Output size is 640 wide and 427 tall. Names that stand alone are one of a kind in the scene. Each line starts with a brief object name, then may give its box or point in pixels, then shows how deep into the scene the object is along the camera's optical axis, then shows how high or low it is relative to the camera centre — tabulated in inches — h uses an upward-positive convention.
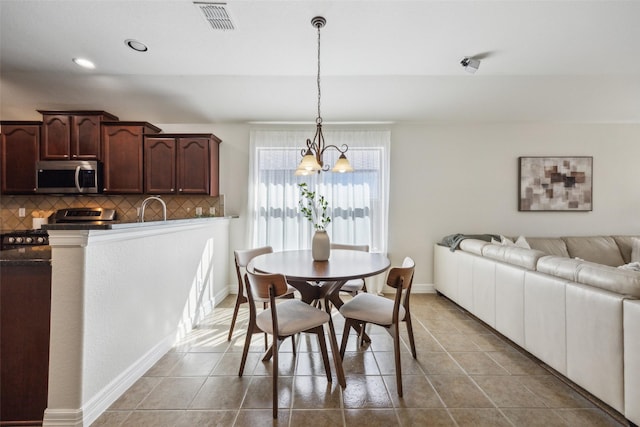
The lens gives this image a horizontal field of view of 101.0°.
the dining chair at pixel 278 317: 58.9 -27.8
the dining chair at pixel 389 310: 66.8 -27.7
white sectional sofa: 53.4 -26.8
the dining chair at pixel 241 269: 93.4 -22.0
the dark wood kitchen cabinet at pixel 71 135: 131.8 +36.1
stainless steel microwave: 130.0 +14.9
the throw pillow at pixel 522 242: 130.7 -16.1
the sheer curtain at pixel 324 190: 147.7 +10.7
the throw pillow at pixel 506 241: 125.6 -15.1
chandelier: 76.9 +14.4
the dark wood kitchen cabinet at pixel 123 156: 134.2 +26.2
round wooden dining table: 64.4 -16.3
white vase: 83.6 -12.2
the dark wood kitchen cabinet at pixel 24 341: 56.4 -28.9
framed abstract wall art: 150.1 +14.2
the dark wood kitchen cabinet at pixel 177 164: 135.9 +22.7
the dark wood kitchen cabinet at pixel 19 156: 131.6 +25.3
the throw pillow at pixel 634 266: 92.0 -19.8
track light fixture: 102.1 +57.1
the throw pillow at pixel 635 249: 135.8 -20.3
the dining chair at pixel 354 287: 96.3 -28.7
